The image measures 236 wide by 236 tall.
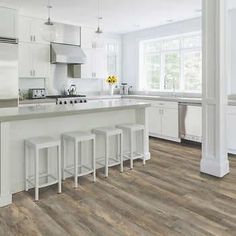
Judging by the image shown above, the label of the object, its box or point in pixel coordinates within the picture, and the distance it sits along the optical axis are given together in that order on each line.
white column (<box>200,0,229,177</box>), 3.44
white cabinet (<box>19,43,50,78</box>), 5.50
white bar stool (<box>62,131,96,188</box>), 3.22
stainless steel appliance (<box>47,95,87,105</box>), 5.61
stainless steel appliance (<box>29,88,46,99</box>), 5.76
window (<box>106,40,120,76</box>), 7.46
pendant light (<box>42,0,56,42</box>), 3.64
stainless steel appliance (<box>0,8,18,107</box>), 4.84
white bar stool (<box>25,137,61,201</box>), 2.86
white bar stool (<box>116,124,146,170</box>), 3.92
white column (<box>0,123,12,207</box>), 2.76
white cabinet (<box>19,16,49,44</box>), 5.44
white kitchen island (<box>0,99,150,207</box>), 2.79
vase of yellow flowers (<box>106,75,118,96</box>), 6.74
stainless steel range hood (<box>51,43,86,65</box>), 5.75
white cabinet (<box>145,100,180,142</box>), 5.60
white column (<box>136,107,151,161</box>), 4.29
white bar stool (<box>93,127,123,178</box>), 3.59
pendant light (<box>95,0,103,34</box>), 4.77
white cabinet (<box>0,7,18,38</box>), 4.85
